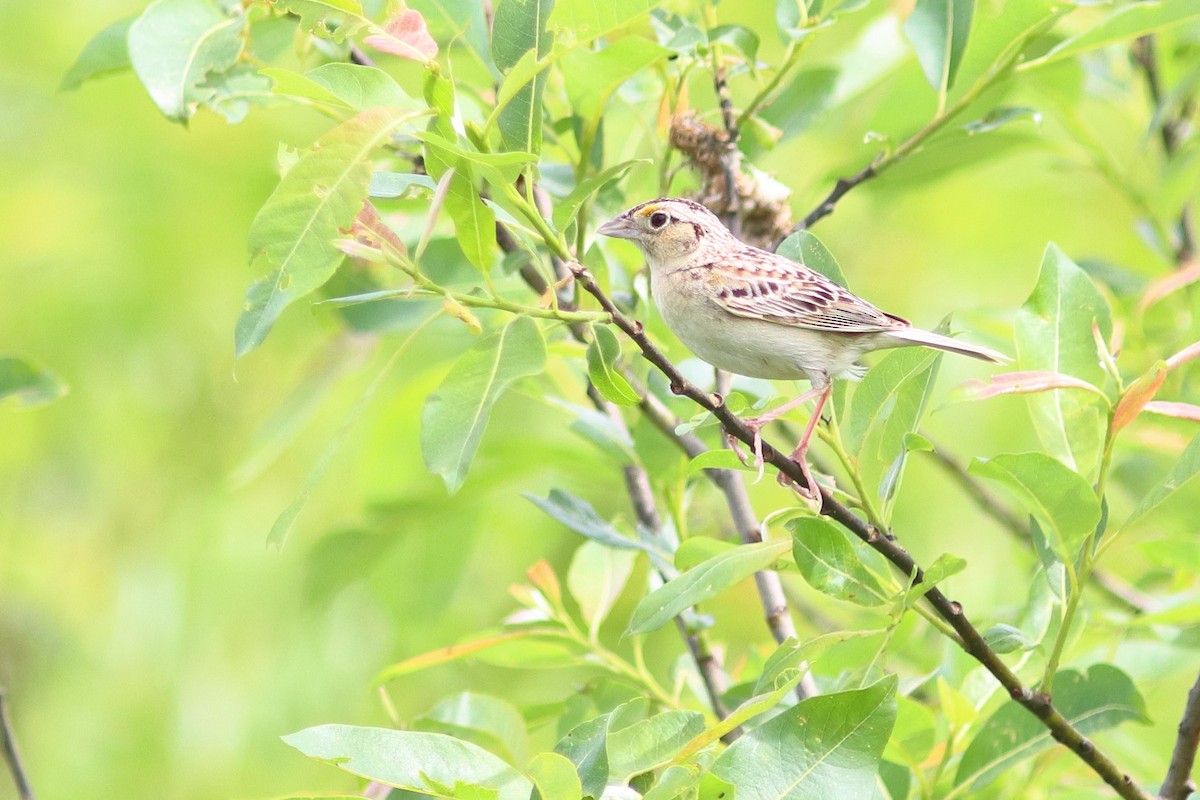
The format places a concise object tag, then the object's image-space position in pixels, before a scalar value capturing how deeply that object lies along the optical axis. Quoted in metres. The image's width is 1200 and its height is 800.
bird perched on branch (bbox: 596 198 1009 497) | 7.55
